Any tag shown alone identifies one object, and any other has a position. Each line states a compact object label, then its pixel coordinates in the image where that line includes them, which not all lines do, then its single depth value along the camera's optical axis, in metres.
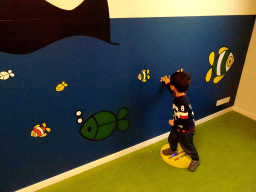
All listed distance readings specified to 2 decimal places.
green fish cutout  1.85
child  1.76
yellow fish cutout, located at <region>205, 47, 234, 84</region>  2.45
